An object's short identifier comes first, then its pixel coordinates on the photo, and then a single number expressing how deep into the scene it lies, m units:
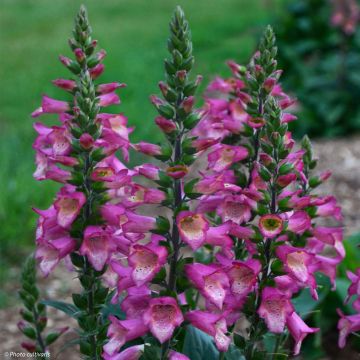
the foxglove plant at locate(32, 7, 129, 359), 1.08
